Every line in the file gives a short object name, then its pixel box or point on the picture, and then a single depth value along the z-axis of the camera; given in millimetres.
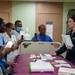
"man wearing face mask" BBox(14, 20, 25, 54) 2283
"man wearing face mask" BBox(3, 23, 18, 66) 1867
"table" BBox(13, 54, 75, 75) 1231
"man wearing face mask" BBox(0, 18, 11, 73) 1226
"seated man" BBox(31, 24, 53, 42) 2540
